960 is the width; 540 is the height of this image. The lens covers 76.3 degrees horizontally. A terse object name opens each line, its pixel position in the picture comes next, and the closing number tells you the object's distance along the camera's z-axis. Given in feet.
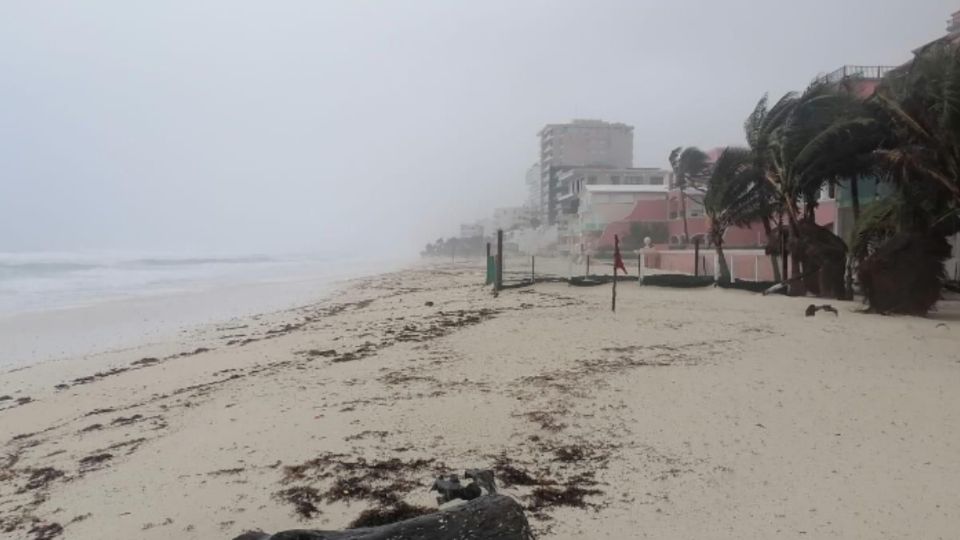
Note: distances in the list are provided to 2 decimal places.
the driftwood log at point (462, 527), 9.05
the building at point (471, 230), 429.71
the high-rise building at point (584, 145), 423.23
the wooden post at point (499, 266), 64.49
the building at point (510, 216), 417.28
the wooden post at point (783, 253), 57.68
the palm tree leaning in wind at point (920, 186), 37.04
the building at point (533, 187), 455.22
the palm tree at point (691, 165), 127.13
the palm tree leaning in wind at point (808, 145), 48.32
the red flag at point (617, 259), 45.62
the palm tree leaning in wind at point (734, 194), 63.16
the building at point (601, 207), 187.52
